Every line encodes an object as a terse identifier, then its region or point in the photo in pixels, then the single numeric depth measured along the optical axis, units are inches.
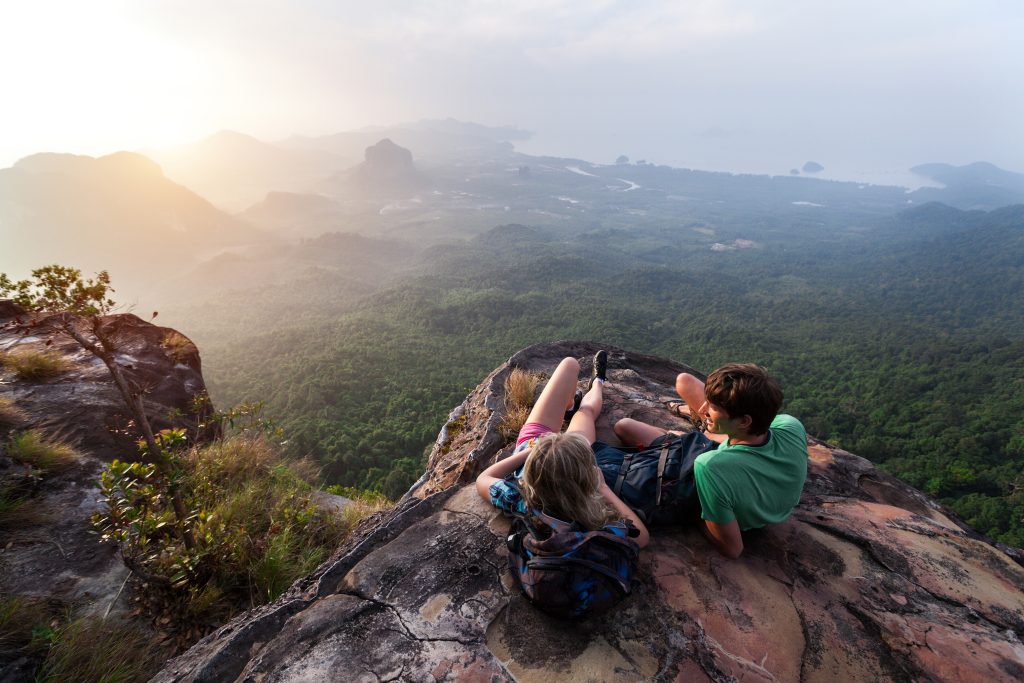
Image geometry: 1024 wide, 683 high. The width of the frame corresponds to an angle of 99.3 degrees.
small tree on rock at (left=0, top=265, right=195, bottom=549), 135.6
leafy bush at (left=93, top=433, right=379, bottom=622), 137.3
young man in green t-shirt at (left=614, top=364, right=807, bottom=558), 108.8
